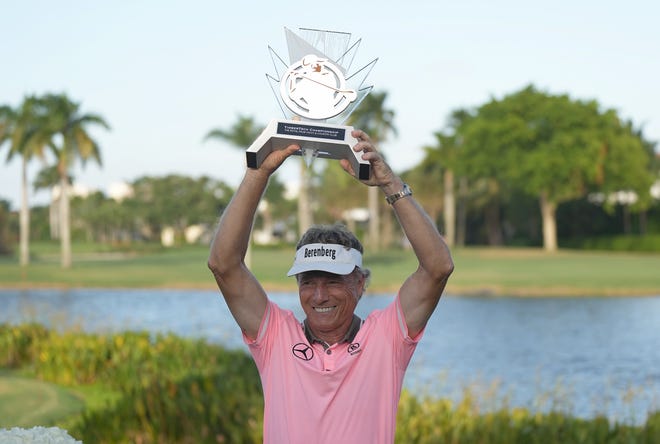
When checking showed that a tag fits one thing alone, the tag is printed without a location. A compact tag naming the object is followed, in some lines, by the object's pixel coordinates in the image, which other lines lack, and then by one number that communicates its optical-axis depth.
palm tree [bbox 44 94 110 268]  52.22
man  3.30
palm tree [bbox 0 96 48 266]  52.22
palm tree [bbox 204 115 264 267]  52.09
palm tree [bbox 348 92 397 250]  63.31
